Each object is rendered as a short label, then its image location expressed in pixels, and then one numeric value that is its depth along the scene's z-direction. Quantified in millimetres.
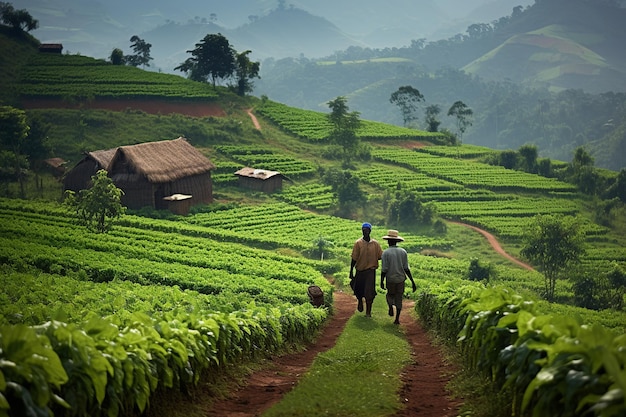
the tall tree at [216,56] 96312
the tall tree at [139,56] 124375
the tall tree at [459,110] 115350
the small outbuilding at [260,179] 67625
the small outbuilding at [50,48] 100188
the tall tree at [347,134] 82000
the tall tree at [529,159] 86312
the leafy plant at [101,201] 41469
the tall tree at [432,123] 108375
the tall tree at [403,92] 122500
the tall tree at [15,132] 60781
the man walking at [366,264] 18562
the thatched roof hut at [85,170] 58250
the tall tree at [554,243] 47188
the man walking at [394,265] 17953
